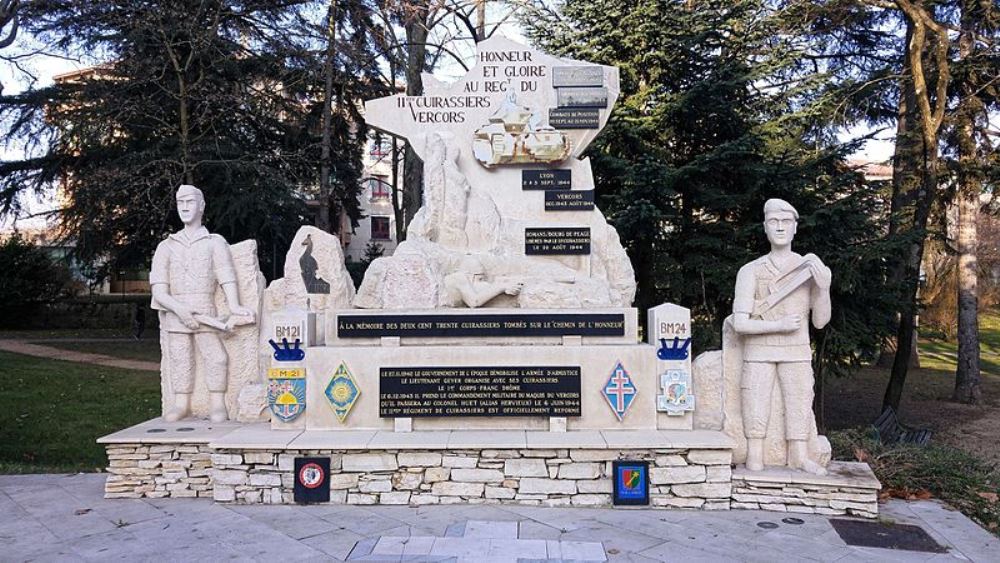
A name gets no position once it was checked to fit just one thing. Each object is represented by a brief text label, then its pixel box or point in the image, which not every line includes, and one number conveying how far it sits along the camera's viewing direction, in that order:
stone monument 5.78
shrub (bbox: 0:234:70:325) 24.67
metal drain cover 5.01
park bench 10.07
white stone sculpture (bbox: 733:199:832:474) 5.96
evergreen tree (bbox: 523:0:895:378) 11.20
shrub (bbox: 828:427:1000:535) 6.04
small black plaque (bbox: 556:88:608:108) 8.07
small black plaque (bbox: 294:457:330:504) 5.82
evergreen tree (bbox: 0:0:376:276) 15.62
